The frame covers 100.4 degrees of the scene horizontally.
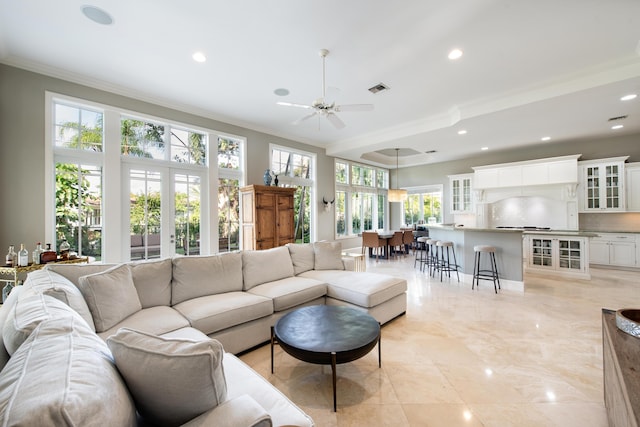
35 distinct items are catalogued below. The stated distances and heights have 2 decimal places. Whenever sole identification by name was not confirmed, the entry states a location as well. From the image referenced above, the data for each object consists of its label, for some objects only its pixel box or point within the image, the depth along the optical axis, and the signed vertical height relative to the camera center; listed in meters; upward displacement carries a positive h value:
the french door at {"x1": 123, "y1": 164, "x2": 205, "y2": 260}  4.41 +0.12
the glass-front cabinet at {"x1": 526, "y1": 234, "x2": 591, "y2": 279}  5.30 -0.90
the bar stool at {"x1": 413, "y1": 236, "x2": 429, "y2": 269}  6.85 -1.08
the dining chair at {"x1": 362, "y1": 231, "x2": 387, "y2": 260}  7.27 -0.72
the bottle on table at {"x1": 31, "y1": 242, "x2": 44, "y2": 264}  3.14 -0.42
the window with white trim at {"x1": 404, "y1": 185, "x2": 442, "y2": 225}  9.13 +0.31
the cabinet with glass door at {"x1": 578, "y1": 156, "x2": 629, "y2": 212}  5.86 +0.60
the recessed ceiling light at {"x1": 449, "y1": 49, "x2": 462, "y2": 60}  3.19 +1.95
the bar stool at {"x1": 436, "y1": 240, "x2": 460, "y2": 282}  5.41 -1.05
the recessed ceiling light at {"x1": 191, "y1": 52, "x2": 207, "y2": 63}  3.30 +2.02
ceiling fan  3.19 +1.32
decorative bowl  1.41 -0.61
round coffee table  1.88 -0.94
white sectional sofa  0.73 -0.59
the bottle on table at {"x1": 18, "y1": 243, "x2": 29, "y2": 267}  3.03 -0.43
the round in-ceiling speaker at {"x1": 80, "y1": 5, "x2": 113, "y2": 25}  2.56 +2.02
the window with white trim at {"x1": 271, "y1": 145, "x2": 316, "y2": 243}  6.62 +0.97
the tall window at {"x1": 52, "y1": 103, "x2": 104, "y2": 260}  3.79 +0.61
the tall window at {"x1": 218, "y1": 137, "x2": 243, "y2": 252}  5.47 +0.53
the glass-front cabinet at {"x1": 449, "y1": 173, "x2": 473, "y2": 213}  8.01 +0.65
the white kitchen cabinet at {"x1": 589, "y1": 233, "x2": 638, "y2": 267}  5.73 -0.85
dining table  7.52 -0.83
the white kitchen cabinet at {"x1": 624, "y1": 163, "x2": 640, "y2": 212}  5.80 +0.56
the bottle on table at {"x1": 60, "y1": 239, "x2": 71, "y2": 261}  3.35 -0.40
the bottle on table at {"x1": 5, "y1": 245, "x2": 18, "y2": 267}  3.05 -0.44
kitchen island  4.61 -0.68
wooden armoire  5.29 +0.00
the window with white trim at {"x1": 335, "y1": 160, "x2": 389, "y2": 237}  8.37 +0.60
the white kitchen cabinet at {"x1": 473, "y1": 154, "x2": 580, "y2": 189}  6.20 +1.01
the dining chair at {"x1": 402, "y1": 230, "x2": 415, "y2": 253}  7.98 -0.69
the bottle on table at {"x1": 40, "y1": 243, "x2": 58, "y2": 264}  3.16 -0.44
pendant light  7.89 +0.58
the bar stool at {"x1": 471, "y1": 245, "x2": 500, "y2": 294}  4.70 -1.04
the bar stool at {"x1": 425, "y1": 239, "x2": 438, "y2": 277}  5.70 -1.08
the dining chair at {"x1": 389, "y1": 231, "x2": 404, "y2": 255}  7.71 -0.74
